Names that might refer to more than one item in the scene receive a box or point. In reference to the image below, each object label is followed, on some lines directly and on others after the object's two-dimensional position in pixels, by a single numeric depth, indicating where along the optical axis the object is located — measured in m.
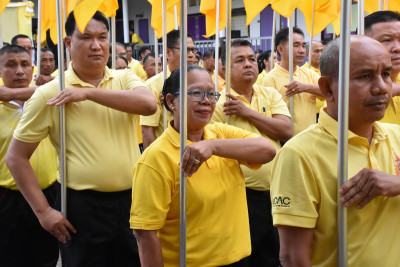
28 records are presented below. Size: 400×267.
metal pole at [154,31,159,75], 4.54
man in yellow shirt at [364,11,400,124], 2.70
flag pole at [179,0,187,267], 1.84
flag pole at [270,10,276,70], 4.71
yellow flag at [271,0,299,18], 4.07
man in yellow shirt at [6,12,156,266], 2.51
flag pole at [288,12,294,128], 3.83
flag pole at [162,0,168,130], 3.46
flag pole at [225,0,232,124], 2.98
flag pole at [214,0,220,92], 3.60
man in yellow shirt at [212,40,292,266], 3.12
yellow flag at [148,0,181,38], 4.36
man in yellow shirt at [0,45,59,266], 3.21
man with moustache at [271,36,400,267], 1.54
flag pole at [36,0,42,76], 3.64
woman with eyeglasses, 1.99
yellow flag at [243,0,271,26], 3.77
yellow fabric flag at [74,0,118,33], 2.54
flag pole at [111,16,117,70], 3.68
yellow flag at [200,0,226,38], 4.14
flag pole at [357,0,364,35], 2.59
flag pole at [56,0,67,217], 2.47
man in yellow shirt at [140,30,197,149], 3.90
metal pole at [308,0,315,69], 4.58
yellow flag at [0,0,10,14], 2.99
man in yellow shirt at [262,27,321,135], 3.94
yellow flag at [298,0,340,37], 4.61
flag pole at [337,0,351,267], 1.49
